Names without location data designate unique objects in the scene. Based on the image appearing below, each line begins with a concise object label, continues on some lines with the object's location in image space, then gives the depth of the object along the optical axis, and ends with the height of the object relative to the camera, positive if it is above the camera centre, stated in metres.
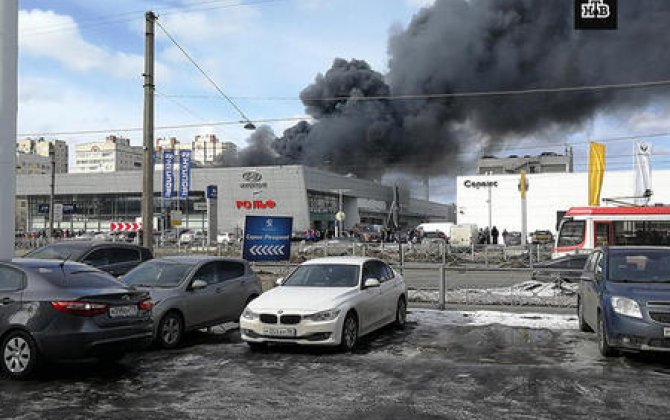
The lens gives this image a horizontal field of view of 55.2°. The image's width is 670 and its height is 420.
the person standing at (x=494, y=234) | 46.11 +0.05
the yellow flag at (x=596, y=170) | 36.56 +3.70
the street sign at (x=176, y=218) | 32.28 +0.90
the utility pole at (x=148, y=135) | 16.56 +2.68
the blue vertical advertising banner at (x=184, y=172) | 38.66 +3.93
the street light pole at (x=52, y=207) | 37.99 +1.80
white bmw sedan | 8.89 -1.03
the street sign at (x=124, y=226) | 42.18 +0.69
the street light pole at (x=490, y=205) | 61.48 +2.87
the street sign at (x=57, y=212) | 34.88 +1.35
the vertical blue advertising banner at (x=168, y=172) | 38.31 +3.88
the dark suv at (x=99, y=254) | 13.33 -0.36
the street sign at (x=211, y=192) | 32.17 +2.22
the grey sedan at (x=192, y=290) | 9.66 -0.89
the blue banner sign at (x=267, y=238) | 16.69 -0.06
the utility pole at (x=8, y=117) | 12.81 +2.42
